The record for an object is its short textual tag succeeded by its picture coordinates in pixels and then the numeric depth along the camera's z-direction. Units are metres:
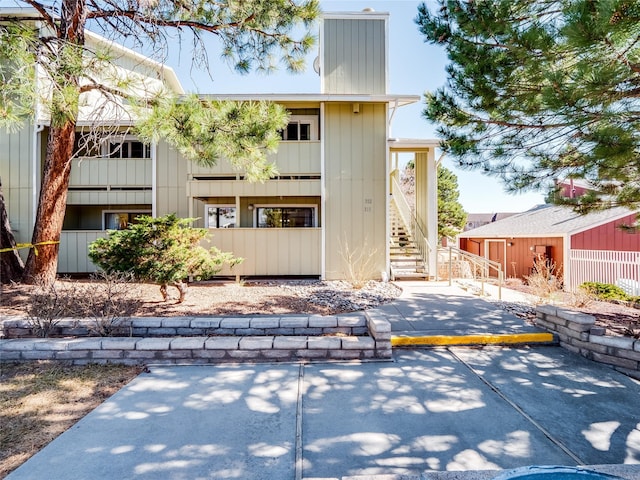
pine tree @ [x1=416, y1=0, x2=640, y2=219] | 3.16
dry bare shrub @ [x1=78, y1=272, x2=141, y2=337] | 4.22
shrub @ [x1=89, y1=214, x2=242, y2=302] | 5.19
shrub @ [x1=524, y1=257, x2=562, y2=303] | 6.43
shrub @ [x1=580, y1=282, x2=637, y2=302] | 7.66
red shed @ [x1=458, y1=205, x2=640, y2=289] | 9.46
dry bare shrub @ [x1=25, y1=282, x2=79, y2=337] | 4.22
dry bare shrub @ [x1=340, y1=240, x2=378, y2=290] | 8.98
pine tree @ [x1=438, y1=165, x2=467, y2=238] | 21.16
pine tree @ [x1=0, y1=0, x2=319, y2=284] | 4.30
